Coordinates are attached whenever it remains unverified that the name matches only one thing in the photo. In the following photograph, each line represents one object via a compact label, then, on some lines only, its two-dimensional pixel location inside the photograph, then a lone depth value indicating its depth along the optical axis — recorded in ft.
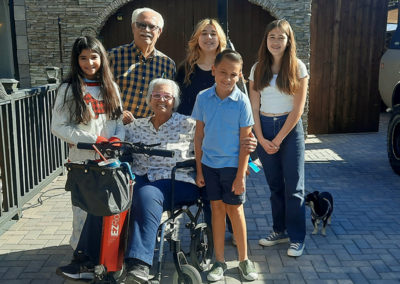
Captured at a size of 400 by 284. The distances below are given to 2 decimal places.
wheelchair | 9.75
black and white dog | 13.91
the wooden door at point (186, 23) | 27.84
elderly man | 12.84
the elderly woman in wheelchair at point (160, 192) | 9.90
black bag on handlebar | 9.02
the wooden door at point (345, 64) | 29.45
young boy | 10.73
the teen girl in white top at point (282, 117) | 11.79
